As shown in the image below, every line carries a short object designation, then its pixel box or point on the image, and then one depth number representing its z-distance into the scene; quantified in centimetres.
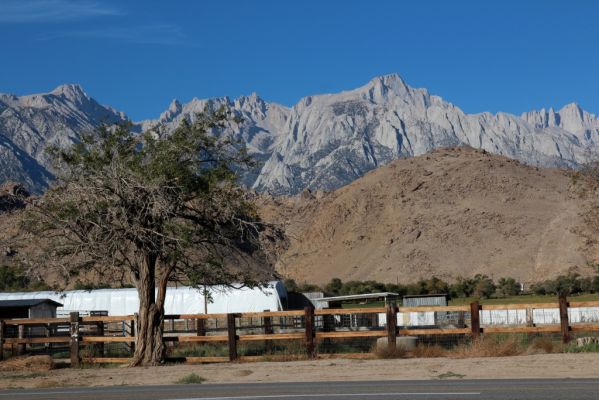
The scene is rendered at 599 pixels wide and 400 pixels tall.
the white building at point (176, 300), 5190
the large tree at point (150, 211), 2405
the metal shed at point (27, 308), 4928
